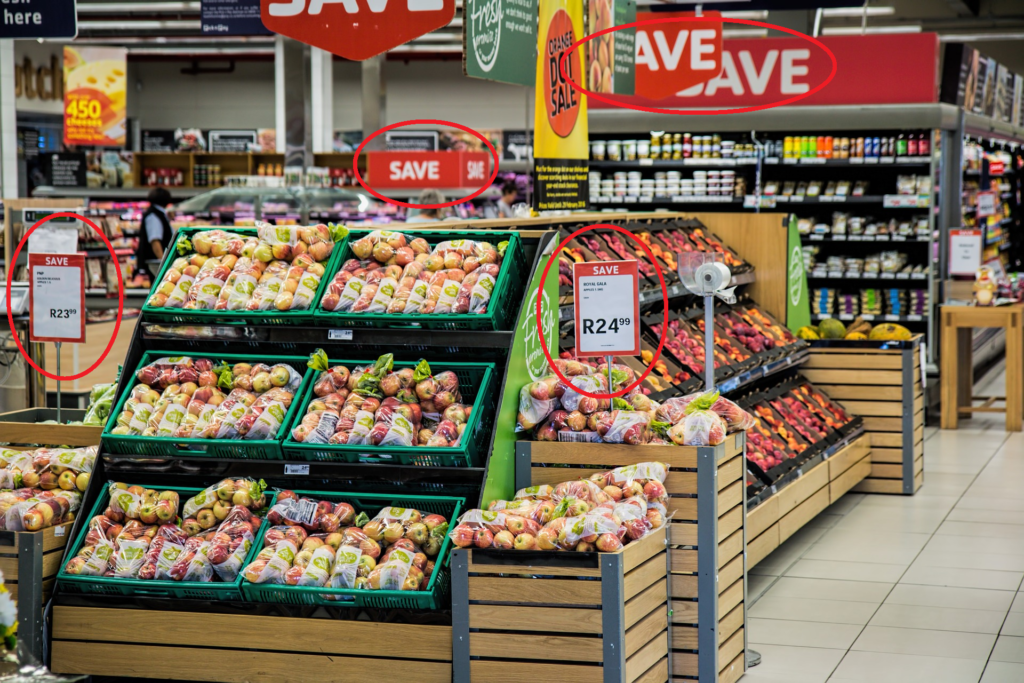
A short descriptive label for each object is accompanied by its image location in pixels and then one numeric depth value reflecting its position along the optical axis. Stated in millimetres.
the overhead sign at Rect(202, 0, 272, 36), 12930
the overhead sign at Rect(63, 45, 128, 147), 16219
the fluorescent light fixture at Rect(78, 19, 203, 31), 21016
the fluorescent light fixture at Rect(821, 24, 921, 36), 22047
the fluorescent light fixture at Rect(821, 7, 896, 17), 21000
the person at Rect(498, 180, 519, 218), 12894
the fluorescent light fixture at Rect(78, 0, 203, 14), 18172
